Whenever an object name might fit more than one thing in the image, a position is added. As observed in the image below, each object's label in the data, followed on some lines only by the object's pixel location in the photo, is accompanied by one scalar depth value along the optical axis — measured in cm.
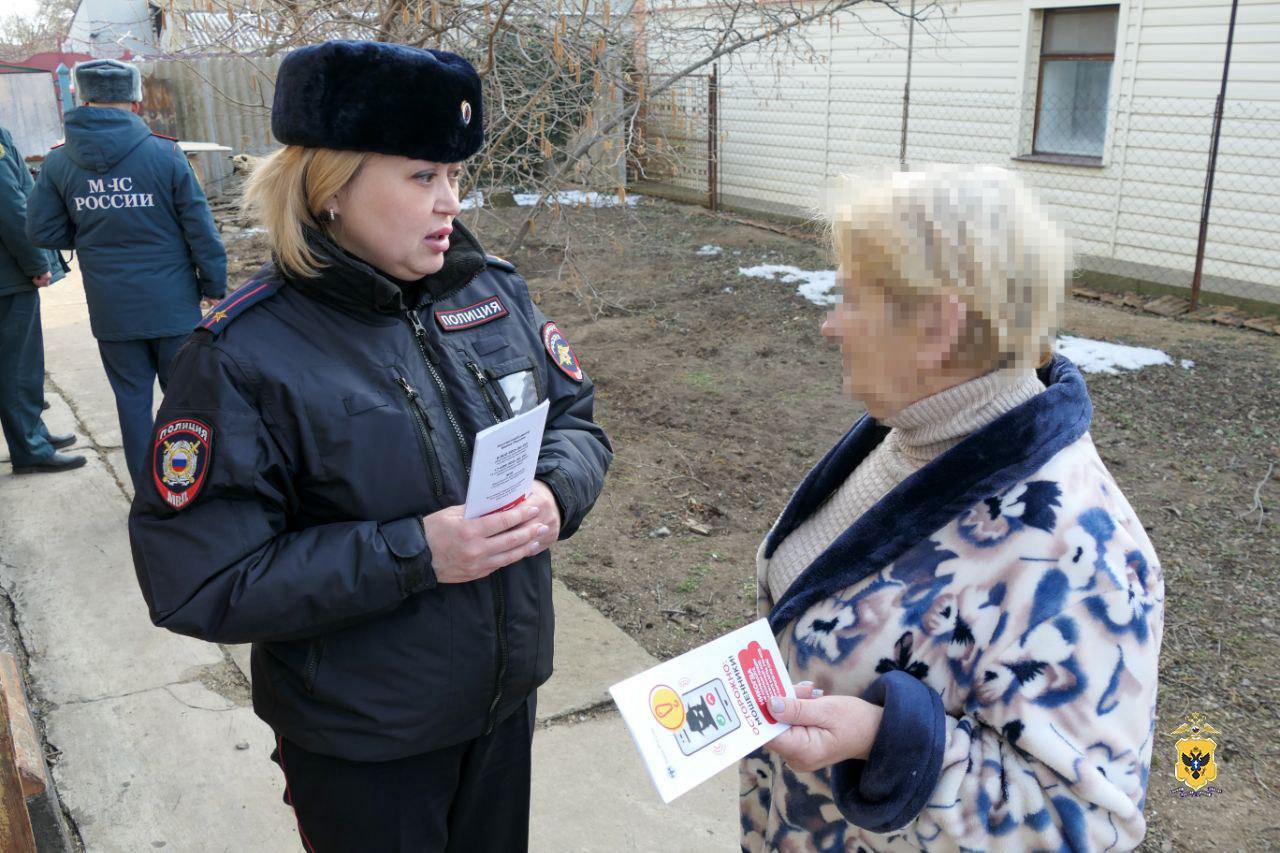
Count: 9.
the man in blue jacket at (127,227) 452
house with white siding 862
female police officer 165
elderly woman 133
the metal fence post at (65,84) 1253
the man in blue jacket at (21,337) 498
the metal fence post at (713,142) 1352
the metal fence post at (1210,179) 846
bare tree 479
